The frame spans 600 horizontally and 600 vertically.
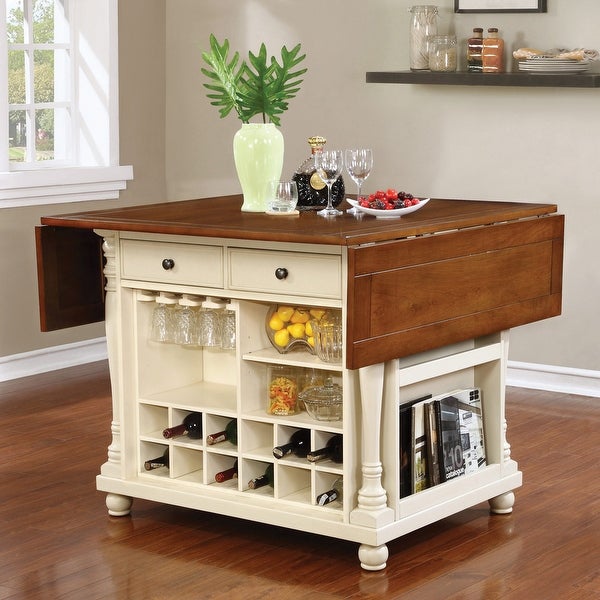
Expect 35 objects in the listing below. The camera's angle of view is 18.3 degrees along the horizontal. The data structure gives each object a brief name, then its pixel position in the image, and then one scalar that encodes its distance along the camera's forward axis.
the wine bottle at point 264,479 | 5.01
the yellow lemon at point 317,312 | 4.86
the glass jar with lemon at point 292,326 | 4.89
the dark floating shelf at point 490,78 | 7.31
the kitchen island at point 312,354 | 4.58
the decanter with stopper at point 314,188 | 5.26
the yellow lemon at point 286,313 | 4.94
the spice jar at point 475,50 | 7.74
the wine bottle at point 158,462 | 5.32
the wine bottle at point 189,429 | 5.21
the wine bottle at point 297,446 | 4.87
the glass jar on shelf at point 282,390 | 4.92
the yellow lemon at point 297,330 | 4.89
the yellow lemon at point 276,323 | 4.95
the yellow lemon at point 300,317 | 4.92
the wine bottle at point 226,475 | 5.10
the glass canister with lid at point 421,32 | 7.89
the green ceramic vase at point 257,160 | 5.21
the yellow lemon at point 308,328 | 4.85
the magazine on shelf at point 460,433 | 5.04
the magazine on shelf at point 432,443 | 4.97
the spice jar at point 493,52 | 7.65
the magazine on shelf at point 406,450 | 4.87
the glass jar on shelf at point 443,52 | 7.83
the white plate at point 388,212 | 4.93
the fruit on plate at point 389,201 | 4.99
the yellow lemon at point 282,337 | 4.92
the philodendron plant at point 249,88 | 5.27
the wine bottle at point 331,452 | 4.78
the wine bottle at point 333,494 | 4.81
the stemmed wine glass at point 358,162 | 5.19
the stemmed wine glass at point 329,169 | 5.12
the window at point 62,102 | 8.31
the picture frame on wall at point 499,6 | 7.56
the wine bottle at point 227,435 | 5.11
